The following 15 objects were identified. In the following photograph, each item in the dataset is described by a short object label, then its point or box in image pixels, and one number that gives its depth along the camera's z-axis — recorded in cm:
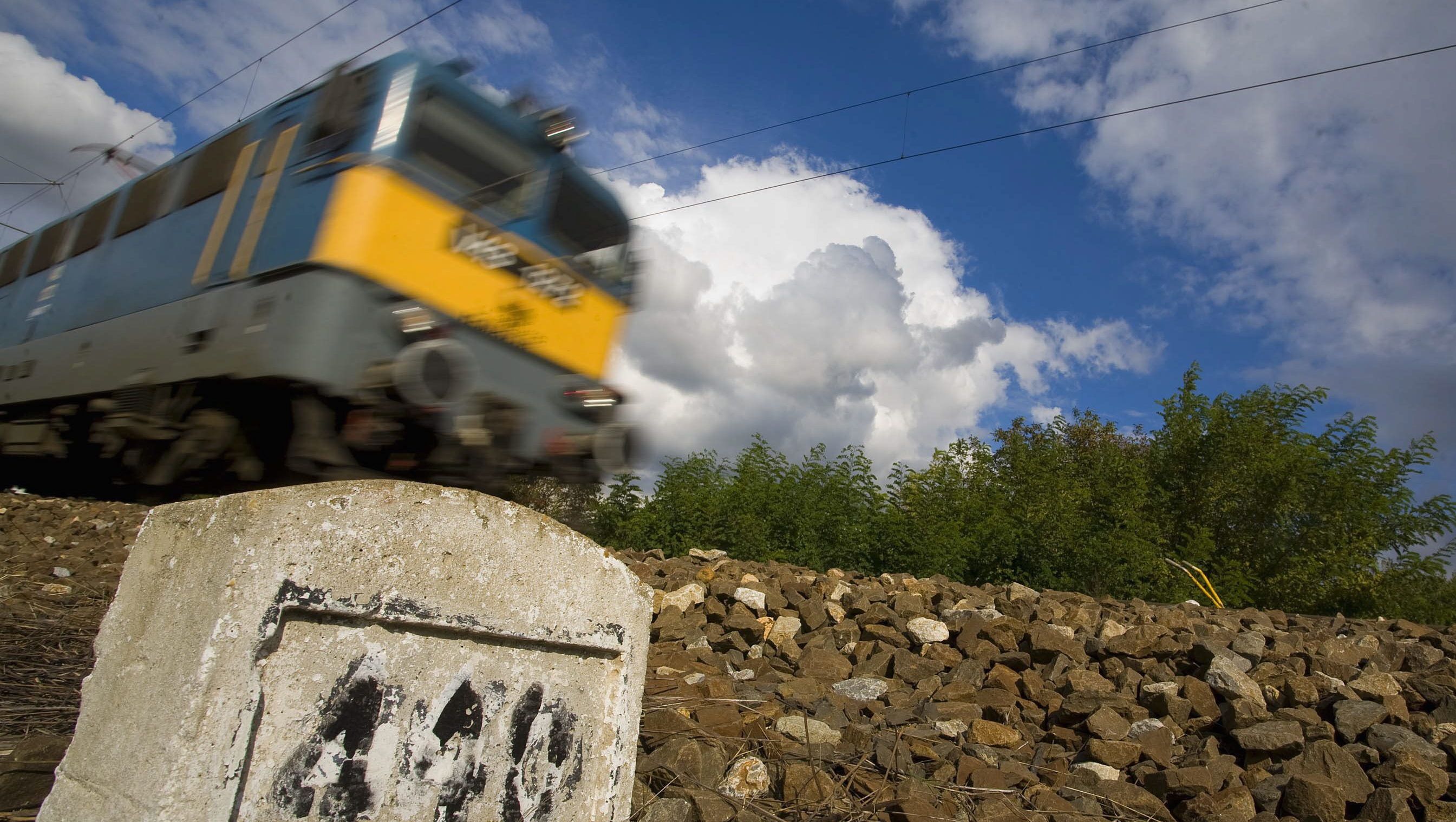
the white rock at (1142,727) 414
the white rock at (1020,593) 648
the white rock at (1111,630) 523
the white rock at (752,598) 593
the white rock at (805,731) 367
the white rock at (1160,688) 448
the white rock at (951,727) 404
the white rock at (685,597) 596
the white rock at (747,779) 312
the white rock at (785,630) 540
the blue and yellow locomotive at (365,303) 492
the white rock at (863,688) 449
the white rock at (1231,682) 443
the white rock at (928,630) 527
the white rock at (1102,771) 372
